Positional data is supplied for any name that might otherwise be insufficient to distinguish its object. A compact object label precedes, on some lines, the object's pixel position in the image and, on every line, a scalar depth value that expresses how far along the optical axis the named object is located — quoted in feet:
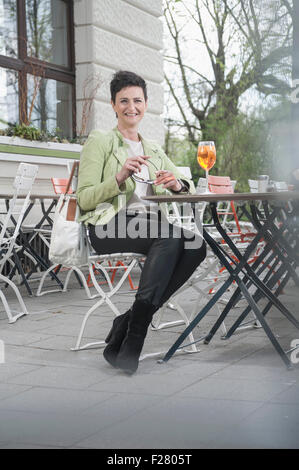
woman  9.70
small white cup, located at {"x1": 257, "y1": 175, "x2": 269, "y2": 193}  9.98
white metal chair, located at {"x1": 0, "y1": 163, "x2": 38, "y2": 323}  14.32
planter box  22.18
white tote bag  10.58
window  24.18
